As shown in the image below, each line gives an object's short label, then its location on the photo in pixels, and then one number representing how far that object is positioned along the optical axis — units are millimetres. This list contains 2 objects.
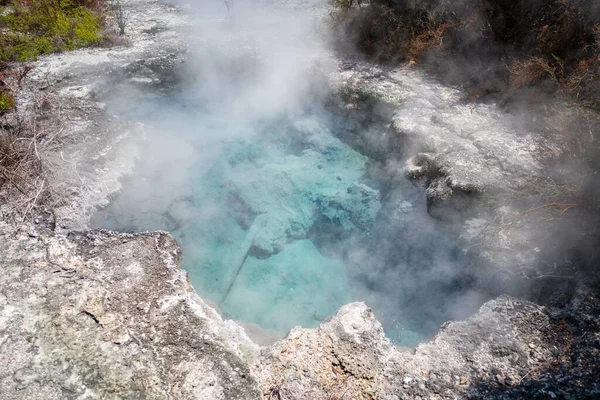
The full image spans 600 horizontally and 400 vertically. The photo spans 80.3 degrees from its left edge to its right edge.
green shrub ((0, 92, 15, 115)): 4195
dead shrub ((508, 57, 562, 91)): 4109
